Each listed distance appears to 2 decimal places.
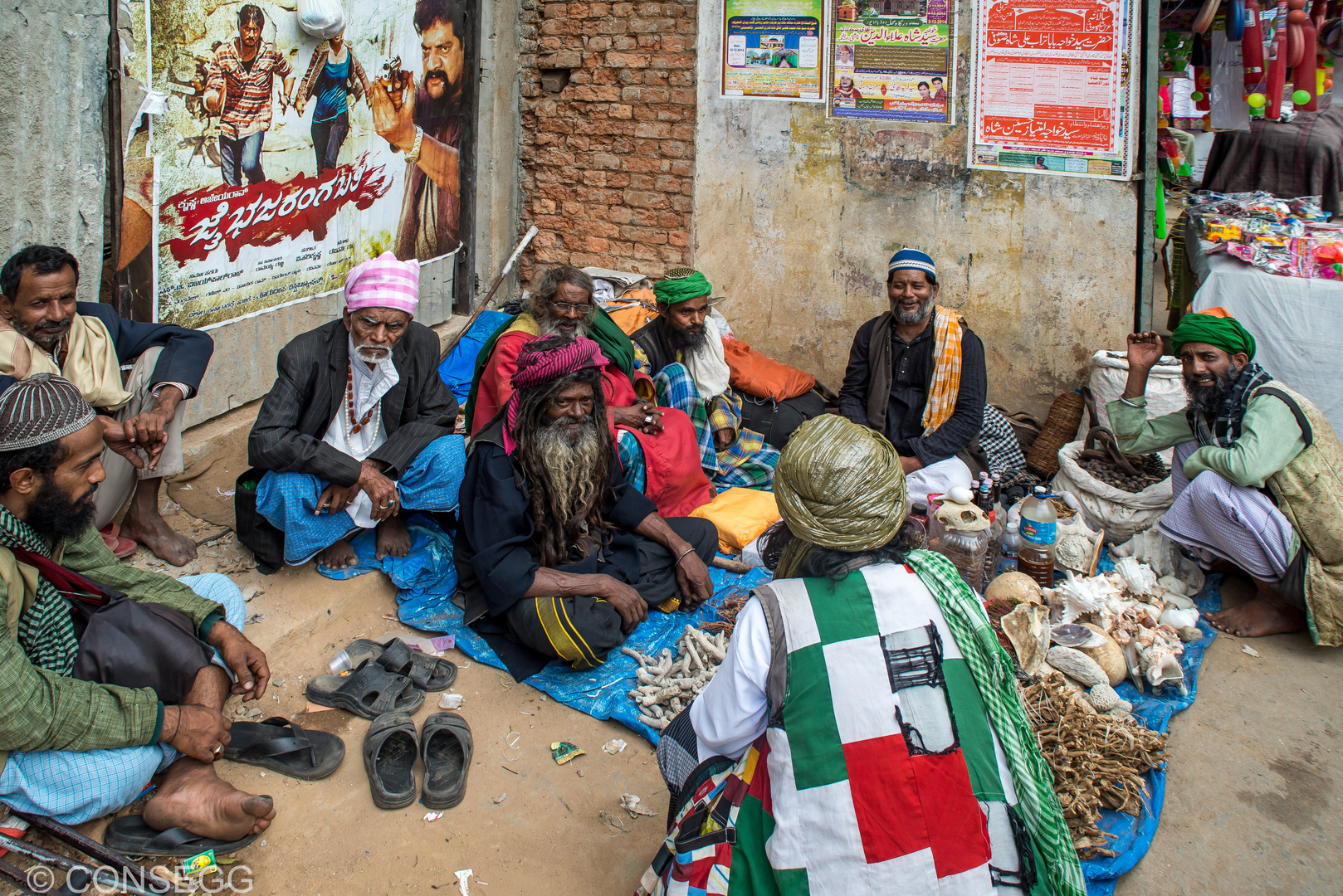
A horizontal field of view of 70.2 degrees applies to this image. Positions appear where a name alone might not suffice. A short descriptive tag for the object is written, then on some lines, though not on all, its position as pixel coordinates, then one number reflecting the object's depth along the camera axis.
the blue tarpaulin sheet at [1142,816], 2.92
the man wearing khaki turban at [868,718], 2.04
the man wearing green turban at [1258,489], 4.08
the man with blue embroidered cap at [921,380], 5.29
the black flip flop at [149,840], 2.84
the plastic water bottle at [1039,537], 4.35
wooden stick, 6.82
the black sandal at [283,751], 3.31
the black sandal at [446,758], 3.22
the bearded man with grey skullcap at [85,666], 2.69
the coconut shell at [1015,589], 4.04
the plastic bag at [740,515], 4.89
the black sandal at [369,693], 3.63
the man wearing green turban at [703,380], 5.62
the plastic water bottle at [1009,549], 4.57
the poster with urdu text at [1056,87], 5.71
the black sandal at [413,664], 3.83
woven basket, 5.94
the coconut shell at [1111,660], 3.75
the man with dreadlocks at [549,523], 3.77
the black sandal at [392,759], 3.21
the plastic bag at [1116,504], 4.84
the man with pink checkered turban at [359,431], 4.06
